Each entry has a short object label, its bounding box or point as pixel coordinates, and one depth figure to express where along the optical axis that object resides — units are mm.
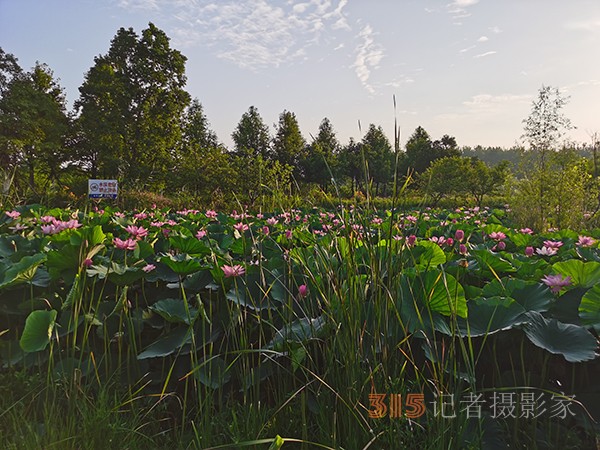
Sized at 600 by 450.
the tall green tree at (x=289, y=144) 36969
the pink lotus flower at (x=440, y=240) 2130
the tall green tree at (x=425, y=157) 38875
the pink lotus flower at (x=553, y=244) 2150
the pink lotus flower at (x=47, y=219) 2643
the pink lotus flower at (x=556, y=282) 1397
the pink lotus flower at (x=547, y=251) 2016
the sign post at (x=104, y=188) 8620
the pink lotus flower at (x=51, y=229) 2193
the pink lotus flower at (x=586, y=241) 2199
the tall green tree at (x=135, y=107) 21594
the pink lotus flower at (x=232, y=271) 1602
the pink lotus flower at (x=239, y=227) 2469
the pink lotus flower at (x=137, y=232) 2091
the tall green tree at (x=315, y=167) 33500
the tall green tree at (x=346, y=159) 34656
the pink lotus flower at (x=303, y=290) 1452
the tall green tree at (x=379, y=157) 35275
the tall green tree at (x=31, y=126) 21078
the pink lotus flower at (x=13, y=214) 2674
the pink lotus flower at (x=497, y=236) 2400
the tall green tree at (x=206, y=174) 15531
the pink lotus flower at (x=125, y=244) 1867
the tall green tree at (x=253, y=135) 36094
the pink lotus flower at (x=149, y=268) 1781
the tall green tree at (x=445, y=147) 40531
